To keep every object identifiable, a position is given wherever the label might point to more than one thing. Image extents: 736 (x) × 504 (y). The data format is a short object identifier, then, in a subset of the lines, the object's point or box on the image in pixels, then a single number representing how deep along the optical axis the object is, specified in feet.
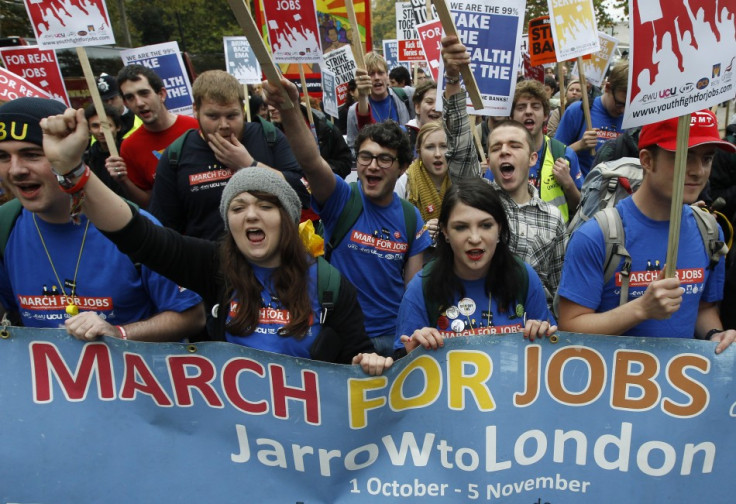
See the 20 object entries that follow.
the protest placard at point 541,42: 25.32
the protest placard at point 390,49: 43.14
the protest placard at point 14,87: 11.61
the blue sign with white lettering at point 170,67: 23.59
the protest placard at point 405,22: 32.37
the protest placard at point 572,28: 17.75
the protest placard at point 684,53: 7.04
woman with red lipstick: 8.82
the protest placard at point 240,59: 27.81
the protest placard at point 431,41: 20.25
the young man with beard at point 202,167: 12.32
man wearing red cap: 8.16
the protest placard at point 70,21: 14.73
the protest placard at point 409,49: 29.97
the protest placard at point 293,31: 16.33
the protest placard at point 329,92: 23.52
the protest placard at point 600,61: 27.02
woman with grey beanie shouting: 8.14
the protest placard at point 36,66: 19.17
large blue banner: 7.55
